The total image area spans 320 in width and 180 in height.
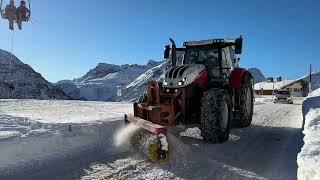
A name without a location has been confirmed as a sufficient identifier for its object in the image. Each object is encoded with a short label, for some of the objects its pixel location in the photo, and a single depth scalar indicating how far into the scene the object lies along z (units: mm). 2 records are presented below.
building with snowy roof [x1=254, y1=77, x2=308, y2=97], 49188
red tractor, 4819
